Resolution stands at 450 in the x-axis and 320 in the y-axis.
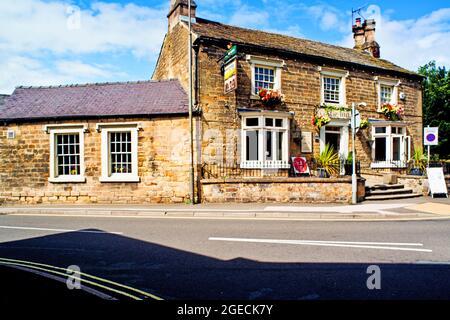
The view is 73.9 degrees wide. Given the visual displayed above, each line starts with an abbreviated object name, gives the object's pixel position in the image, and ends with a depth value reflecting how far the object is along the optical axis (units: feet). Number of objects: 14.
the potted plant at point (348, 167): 53.63
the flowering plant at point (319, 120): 55.57
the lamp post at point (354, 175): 41.88
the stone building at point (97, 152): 46.85
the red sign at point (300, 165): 52.37
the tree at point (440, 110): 92.00
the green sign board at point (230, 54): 43.24
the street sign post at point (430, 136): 49.51
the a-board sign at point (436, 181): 48.39
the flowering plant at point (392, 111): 62.64
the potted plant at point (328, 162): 53.16
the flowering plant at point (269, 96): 51.26
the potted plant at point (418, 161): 55.67
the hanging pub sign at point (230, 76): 43.83
